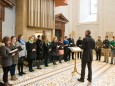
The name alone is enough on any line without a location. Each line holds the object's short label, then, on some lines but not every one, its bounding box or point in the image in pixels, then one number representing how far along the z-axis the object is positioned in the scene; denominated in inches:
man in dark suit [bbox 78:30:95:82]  122.6
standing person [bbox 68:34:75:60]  245.2
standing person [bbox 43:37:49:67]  177.2
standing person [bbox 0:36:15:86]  105.8
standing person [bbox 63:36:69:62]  225.0
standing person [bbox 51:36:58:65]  191.9
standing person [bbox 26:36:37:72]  152.1
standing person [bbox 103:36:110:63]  223.4
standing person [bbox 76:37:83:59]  252.4
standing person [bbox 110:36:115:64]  211.1
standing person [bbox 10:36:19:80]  123.2
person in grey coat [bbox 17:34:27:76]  138.0
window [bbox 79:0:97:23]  346.3
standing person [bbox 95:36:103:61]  238.9
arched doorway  285.2
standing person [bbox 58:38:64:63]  208.1
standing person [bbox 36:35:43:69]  166.3
